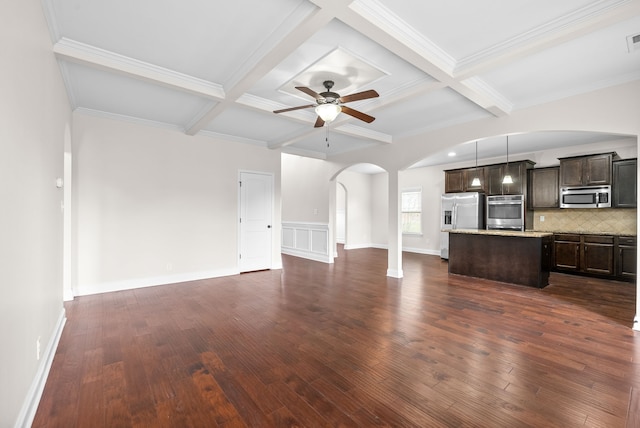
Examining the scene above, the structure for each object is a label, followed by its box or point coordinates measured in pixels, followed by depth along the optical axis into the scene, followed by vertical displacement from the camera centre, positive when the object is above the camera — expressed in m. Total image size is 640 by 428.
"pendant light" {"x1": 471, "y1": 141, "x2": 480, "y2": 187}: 6.84 +0.72
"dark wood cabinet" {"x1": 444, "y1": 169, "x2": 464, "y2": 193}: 7.60 +0.84
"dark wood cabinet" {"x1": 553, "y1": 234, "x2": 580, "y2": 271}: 5.87 -0.80
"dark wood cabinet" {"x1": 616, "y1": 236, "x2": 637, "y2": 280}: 5.23 -0.80
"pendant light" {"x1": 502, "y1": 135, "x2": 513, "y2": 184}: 6.23 +0.72
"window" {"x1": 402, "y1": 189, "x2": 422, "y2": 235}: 9.27 +0.05
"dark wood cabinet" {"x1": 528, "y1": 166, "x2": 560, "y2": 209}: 6.27 +0.56
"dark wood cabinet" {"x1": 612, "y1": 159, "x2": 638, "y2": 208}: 5.32 +0.55
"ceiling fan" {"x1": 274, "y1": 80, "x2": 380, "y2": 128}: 2.93 +1.16
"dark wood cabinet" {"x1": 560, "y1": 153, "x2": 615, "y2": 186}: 5.54 +0.85
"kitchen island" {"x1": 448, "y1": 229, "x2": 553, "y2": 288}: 4.91 -0.78
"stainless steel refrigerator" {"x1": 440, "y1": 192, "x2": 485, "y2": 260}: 7.11 +0.01
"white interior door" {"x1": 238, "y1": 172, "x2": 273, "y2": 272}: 6.07 -0.18
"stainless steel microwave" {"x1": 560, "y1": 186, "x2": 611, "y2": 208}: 5.60 +0.32
